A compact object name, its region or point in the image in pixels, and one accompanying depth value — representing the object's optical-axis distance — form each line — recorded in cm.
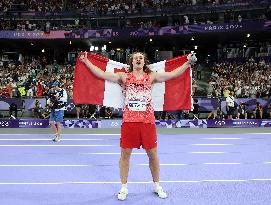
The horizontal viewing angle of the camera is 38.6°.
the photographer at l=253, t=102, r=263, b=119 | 1625
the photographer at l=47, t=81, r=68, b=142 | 1041
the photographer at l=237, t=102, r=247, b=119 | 1628
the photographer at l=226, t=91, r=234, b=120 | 1624
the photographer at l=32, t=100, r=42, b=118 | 1683
